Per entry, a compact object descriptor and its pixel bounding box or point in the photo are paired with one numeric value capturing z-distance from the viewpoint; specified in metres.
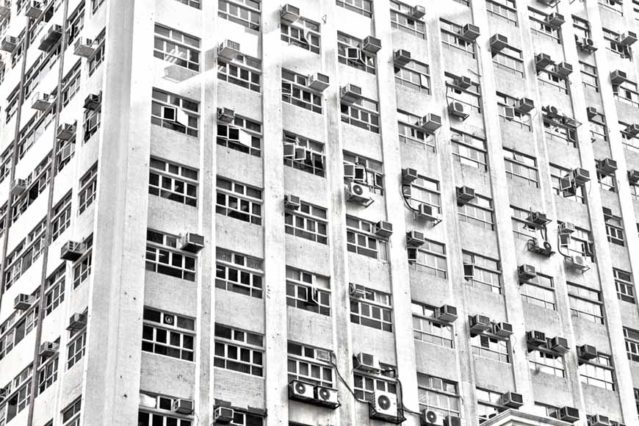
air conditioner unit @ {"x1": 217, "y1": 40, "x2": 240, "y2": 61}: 45.31
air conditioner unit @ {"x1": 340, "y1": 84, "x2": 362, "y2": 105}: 47.34
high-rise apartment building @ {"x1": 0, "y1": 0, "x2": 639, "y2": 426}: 40.59
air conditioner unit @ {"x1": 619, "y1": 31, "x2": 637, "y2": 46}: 57.09
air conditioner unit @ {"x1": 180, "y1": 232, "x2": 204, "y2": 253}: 41.03
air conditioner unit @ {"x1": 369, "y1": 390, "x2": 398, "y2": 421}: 41.94
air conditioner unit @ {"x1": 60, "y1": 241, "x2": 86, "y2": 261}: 41.50
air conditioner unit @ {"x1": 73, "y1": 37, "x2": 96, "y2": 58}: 45.50
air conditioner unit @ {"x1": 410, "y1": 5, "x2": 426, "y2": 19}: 51.22
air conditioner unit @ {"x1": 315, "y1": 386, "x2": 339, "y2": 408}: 40.97
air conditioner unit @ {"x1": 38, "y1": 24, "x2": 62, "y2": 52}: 49.22
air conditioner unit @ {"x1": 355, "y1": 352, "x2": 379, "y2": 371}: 42.66
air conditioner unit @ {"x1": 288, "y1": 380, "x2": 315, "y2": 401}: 40.69
